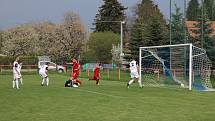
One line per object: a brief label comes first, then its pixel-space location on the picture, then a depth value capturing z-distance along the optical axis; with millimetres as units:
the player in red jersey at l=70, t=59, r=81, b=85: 30375
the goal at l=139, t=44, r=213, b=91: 30750
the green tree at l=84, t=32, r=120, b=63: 86750
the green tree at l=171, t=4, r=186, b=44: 49416
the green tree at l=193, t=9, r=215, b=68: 46438
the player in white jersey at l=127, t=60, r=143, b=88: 31016
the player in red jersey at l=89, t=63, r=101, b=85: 36219
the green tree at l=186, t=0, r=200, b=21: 80588
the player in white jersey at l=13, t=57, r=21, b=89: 28250
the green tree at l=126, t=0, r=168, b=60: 58844
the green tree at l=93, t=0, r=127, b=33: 97750
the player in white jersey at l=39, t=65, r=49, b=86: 32906
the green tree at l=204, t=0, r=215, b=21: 71788
